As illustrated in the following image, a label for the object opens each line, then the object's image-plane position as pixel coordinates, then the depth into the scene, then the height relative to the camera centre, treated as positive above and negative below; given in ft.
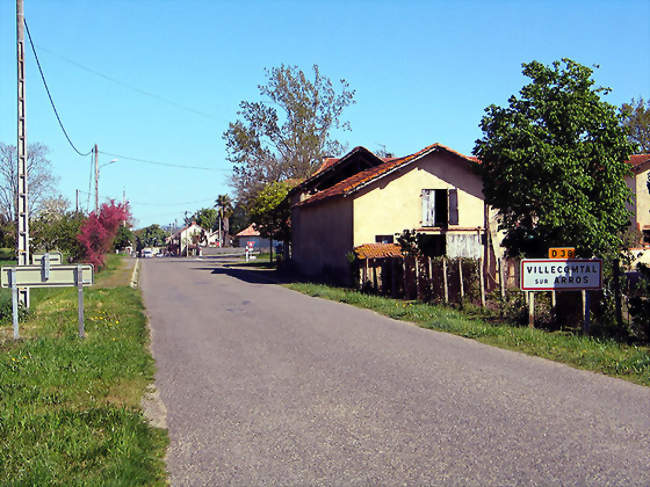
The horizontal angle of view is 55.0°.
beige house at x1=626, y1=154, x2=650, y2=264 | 102.17 +8.01
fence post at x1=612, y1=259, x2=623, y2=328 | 36.01 -2.88
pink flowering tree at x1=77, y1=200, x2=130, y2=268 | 118.83 +4.89
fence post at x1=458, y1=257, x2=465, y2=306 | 51.25 -2.42
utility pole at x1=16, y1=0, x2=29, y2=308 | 48.88 +6.81
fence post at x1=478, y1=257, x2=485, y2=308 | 48.39 -2.73
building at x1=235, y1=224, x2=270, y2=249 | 317.32 +7.43
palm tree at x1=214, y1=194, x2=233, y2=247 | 378.53 +27.40
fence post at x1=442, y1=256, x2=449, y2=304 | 53.36 -2.67
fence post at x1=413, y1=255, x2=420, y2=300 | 58.75 -2.62
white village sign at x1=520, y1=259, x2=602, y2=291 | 37.17 -1.64
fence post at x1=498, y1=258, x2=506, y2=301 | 45.75 -2.51
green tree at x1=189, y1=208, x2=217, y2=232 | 458.05 +26.25
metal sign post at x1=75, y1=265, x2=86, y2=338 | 35.22 -1.37
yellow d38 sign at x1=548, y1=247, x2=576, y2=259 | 38.58 -0.39
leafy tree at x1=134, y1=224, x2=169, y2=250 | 565.12 +17.06
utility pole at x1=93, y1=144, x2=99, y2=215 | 132.55 +16.50
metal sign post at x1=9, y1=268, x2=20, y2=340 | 35.53 -2.20
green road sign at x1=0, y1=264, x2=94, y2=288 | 35.68 -1.11
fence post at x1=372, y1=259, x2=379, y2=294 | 68.90 -2.94
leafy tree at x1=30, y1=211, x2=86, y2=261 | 122.42 +4.61
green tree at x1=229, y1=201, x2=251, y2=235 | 410.10 +21.48
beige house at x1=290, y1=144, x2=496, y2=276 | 83.61 +6.06
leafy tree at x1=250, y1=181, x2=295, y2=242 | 138.72 +9.09
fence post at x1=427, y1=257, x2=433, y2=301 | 56.18 -2.70
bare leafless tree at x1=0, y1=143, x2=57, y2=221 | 201.53 +21.90
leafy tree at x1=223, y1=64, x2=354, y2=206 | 157.58 +29.63
